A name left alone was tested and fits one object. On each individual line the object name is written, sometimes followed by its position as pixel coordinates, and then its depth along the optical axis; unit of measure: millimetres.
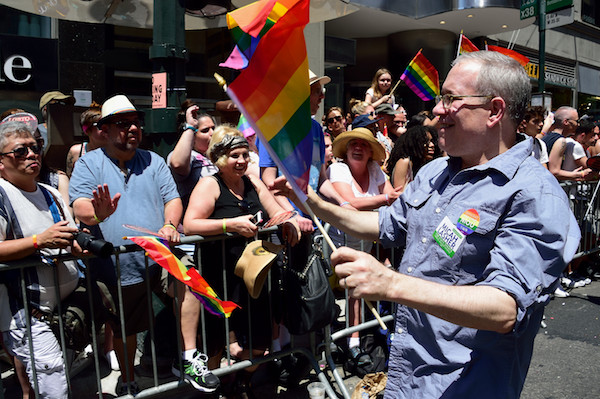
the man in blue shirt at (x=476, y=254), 1631
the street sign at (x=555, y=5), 13516
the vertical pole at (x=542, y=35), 13000
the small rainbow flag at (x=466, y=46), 7004
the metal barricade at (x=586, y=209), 6781
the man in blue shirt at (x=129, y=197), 3637
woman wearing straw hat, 4711
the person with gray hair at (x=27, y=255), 3020
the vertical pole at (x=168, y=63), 4211
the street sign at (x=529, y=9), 13398
